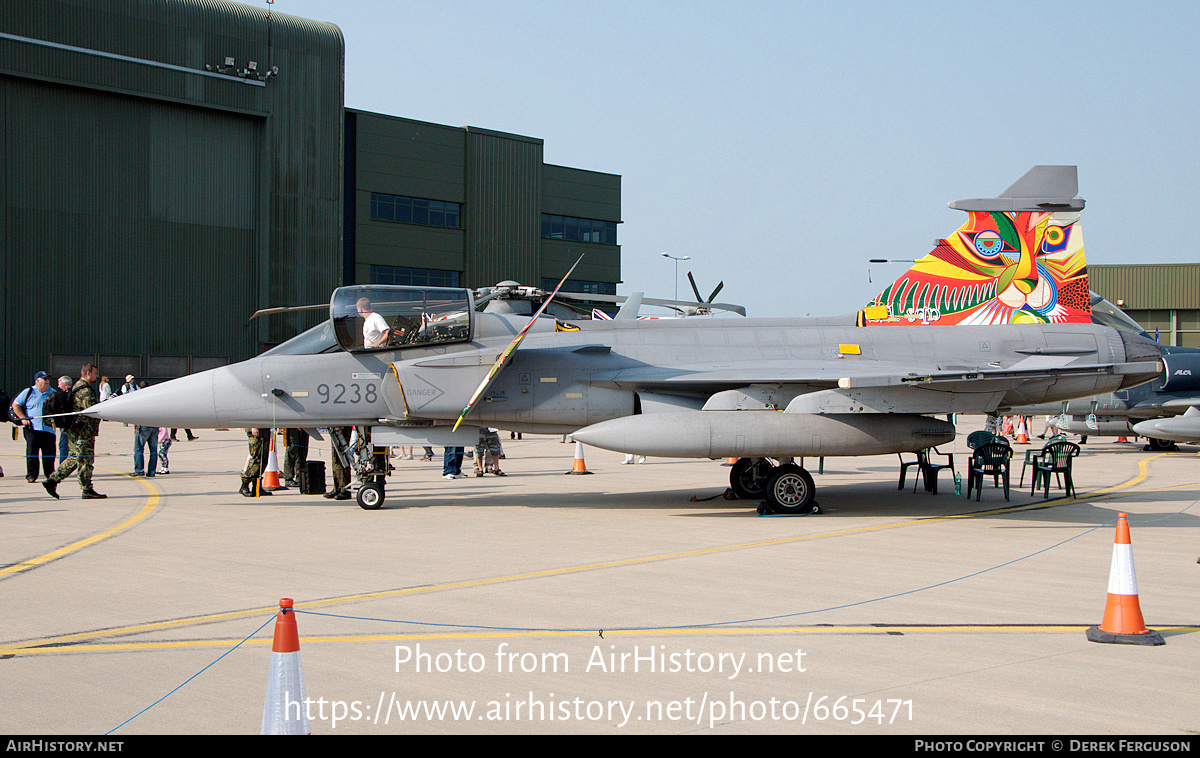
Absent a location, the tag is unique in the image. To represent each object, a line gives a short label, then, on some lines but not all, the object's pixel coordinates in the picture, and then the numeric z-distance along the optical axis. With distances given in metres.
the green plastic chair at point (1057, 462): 13.66
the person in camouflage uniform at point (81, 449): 13.48
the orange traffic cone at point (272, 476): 15.17
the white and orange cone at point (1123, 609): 5.60
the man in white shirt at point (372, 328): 12.05
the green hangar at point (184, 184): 40.91
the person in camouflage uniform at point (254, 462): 14.12
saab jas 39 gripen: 11.48
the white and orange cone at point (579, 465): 17.88
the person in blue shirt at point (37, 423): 15.16
